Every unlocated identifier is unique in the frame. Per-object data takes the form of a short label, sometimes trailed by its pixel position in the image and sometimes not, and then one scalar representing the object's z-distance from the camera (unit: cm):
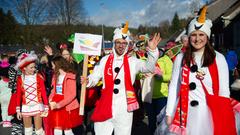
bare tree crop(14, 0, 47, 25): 3303
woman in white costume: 363
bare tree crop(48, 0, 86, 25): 3731
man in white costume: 472
